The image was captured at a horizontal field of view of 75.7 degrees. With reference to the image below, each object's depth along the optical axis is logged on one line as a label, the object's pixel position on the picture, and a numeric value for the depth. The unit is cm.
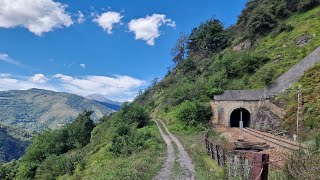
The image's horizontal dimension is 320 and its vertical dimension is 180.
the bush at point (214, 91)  2759
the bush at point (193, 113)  2540
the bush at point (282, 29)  3377
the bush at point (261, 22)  3701
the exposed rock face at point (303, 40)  2957
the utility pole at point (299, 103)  1825
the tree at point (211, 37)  4724
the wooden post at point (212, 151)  1298
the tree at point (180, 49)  6113
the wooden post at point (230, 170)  760
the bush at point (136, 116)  2846
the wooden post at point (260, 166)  429
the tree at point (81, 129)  3862
